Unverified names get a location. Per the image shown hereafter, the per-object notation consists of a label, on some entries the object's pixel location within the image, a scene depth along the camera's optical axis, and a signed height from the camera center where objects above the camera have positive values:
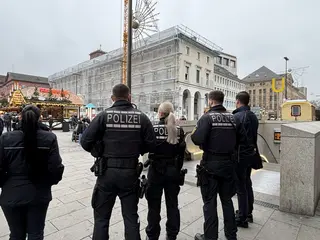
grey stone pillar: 3.49 -0.83
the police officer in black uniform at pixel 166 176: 2.62 -0.71
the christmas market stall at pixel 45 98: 22.64 +2.26
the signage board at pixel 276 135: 10.17 -0.70
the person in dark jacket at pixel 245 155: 3.15 -0.51
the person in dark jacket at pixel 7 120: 16.62 -0.18
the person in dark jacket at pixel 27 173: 1.97 -0.53
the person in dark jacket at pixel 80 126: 12.27 -0.47
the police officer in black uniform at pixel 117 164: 2.25 -0.48
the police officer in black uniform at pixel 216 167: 2.66 -0.60
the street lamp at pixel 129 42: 7.88 +2.89
